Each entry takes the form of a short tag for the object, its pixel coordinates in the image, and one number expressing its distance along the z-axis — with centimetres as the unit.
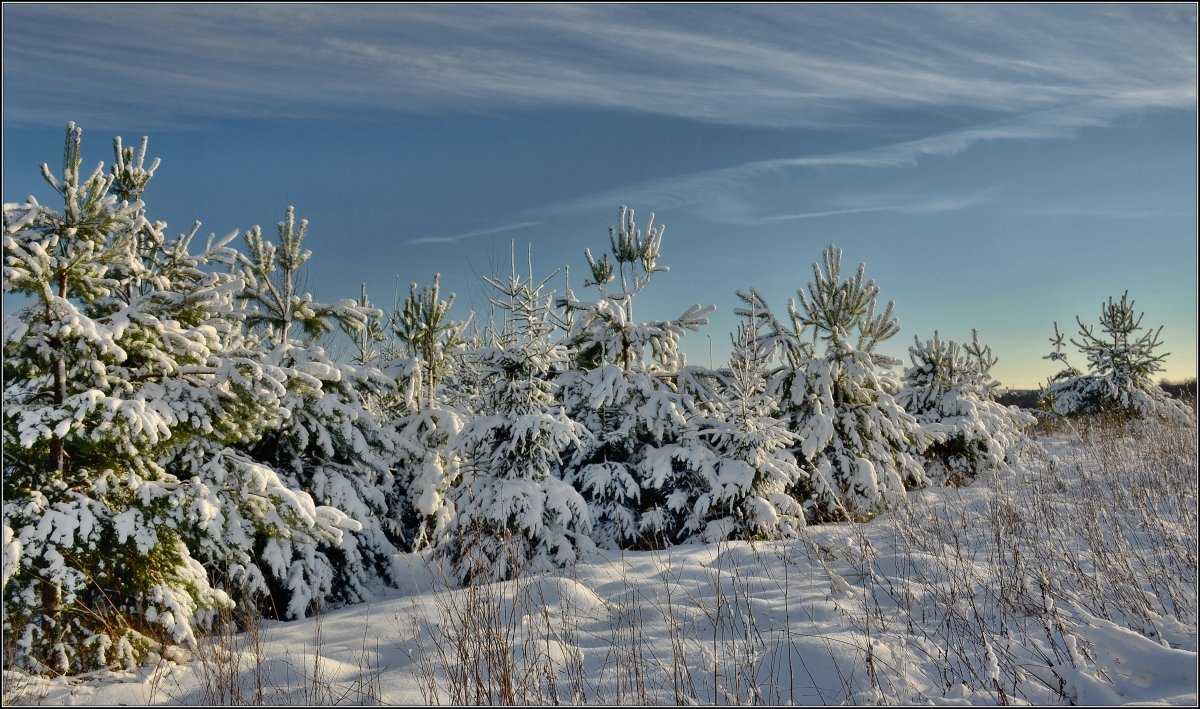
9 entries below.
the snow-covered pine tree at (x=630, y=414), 897
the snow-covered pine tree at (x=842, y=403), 960
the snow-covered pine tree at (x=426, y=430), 918
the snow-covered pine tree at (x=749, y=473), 830
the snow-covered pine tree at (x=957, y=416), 1184
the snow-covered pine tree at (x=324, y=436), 734
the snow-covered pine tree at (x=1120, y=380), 1853
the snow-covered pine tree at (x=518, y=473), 770
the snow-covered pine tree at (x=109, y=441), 462
